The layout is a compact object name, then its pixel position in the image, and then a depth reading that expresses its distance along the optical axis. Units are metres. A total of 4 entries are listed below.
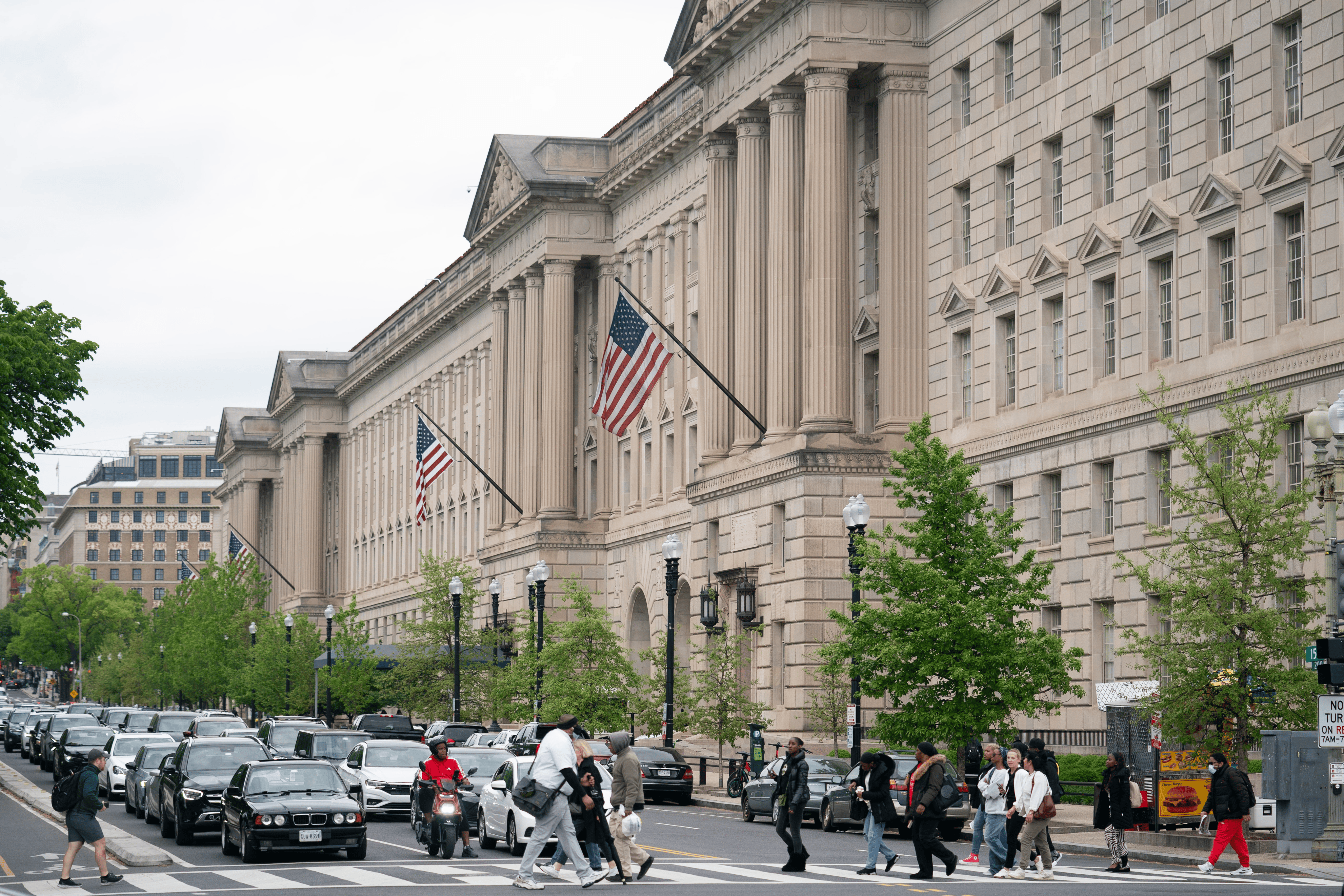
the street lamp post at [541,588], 63.62
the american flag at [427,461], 76.50
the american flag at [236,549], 141.88
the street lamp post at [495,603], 71.75
